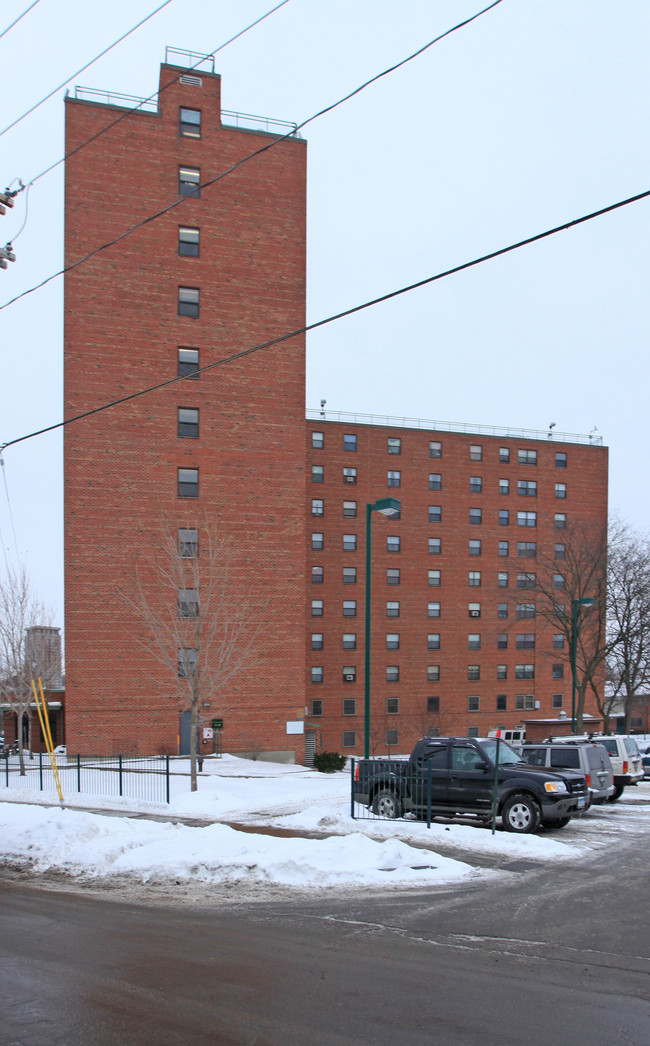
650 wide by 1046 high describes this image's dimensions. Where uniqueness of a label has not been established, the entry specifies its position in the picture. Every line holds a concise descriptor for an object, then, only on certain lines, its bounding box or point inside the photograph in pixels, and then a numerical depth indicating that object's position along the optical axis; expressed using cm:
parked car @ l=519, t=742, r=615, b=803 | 1997
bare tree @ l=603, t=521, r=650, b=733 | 4466
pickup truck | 1603
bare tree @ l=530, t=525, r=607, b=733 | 4247
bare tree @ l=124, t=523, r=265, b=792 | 3591
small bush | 4150
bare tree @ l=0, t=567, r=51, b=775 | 3309
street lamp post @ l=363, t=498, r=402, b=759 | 2040
